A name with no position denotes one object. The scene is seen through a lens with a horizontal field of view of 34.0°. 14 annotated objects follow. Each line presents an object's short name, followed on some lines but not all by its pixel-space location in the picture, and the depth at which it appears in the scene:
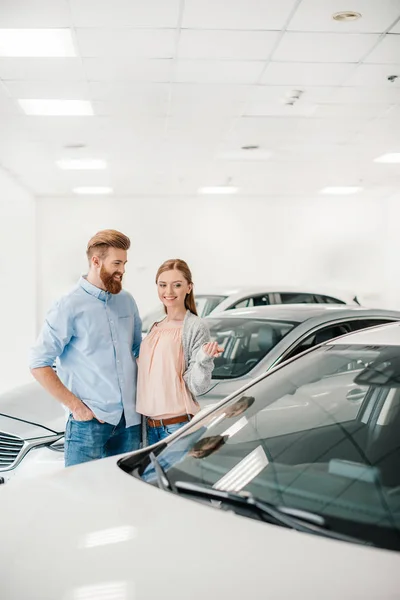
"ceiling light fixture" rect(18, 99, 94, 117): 7.07
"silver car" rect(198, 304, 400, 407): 3.76
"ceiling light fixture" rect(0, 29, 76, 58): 5.12
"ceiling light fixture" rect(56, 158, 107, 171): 10.47
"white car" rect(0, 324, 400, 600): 1.30
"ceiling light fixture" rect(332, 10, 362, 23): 4.81
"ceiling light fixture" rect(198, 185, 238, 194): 13.80
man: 2.65
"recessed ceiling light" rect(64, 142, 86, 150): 9.27
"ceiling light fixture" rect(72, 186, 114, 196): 13.59
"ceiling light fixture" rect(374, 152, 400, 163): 10.36
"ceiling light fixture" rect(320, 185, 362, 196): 13.93
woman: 2.67
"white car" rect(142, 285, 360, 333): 6.95
